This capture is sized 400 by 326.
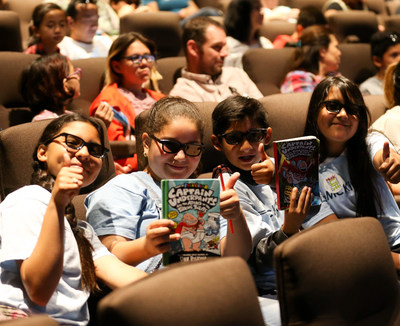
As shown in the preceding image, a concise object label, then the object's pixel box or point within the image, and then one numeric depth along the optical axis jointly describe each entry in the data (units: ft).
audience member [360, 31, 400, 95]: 13.50
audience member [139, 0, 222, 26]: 18.07
